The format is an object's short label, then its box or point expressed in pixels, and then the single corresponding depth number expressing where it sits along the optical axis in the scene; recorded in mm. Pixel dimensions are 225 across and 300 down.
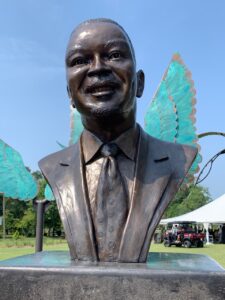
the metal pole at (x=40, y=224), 5648
